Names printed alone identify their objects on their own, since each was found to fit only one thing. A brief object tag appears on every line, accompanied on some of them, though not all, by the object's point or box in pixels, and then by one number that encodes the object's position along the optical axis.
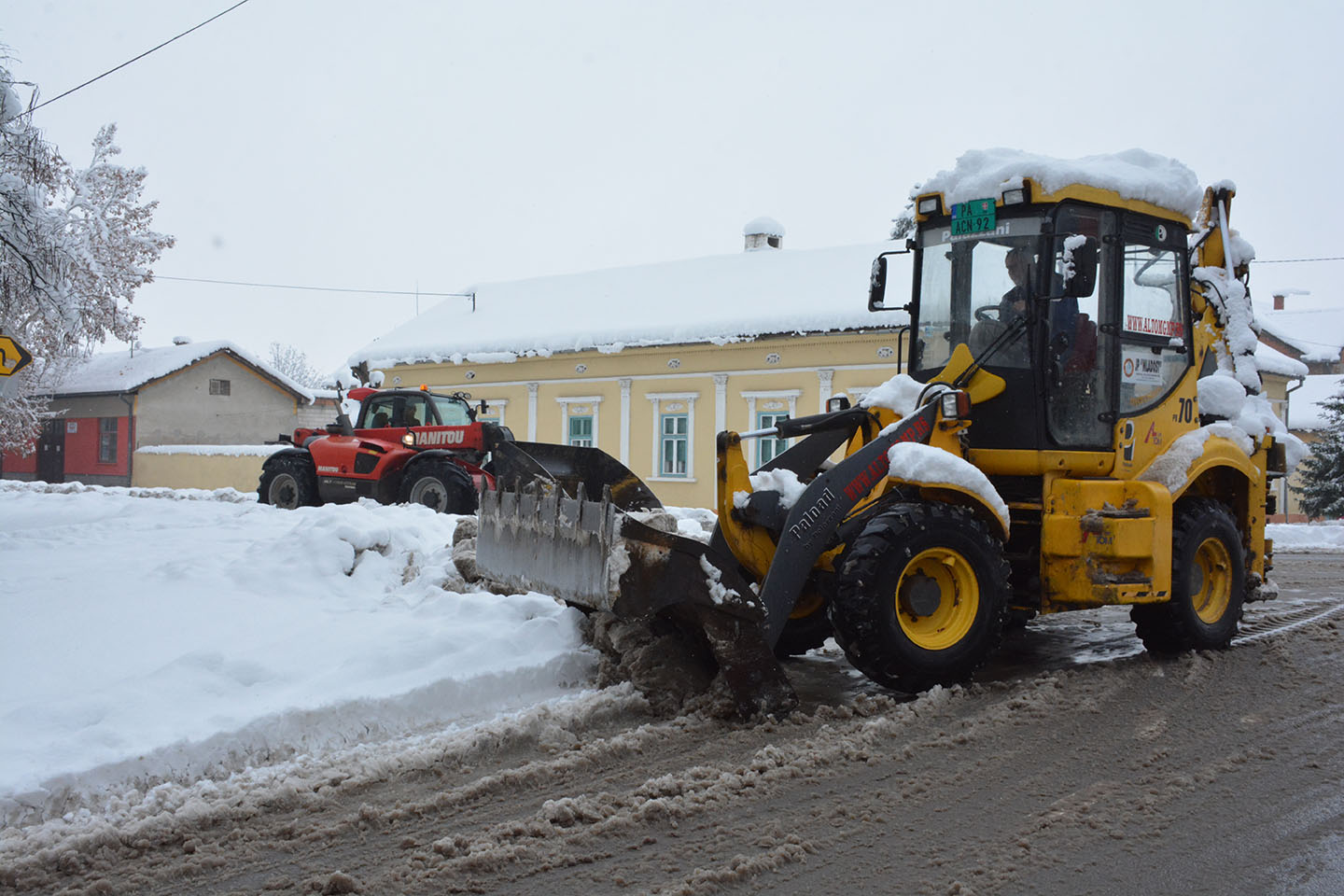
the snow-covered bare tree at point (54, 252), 10.02
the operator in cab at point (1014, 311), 6.50
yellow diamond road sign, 7.91
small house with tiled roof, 35.19
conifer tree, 24.83
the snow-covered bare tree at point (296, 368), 80.49
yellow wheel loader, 5.44
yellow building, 21.47
